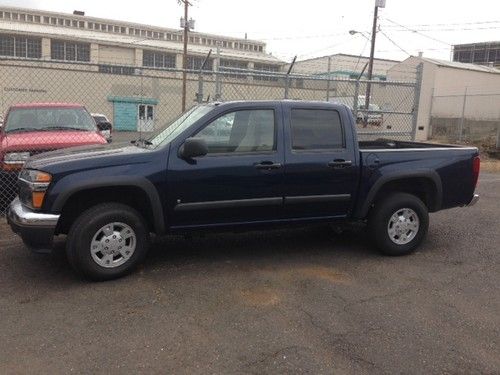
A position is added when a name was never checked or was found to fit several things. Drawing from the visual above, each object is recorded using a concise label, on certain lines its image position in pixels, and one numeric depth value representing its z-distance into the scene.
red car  7.09
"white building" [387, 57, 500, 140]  30.03
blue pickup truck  4.79
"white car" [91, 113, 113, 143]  12.21
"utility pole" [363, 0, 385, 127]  34.91
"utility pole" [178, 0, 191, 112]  31.28
